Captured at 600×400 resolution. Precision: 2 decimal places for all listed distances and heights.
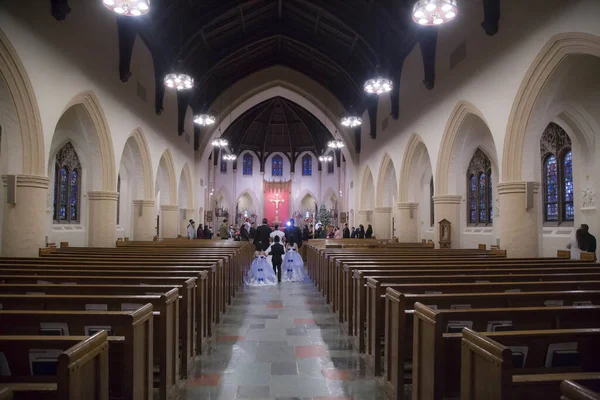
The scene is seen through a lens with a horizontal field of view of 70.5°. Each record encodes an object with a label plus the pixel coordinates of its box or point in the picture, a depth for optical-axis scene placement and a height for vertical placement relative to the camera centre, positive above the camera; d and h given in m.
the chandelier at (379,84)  11.88 +3.74
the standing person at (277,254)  10.64 -0.96
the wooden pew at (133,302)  3.18 -0.70
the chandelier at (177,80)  11.80 +3.77
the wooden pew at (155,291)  3.64 -0.69
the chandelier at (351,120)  16.08 +3.67
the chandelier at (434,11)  7.40 +3.72
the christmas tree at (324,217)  27.97 -0.04
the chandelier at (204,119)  15.88 +3.63
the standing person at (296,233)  14.14 -0.58
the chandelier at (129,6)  7.61 +3.79
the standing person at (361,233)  18.27 -0.70
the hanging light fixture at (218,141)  20.15 +3.53
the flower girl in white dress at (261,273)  10.49 -1.43
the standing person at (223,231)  17.61 -0.67
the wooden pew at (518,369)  1.82 -0.70
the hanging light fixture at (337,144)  20.62 +3.57
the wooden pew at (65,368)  1.77 -0.71
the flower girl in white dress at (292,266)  11.25 -1.35
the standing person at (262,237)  11.43 -0.59
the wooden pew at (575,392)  1.25 -0.52
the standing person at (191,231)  17.99 -0.68
